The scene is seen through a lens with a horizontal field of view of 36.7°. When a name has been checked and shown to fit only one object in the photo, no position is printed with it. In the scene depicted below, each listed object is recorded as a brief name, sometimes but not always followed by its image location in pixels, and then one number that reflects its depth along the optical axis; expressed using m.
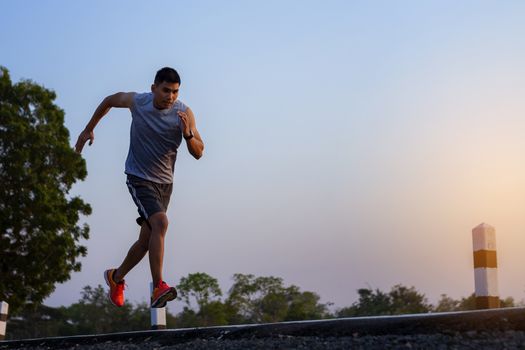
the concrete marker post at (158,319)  12.62
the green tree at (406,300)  29.94
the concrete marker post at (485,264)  10.57
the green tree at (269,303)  39.75
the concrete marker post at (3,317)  16.16
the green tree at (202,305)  39.84
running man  7.01
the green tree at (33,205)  26.03
